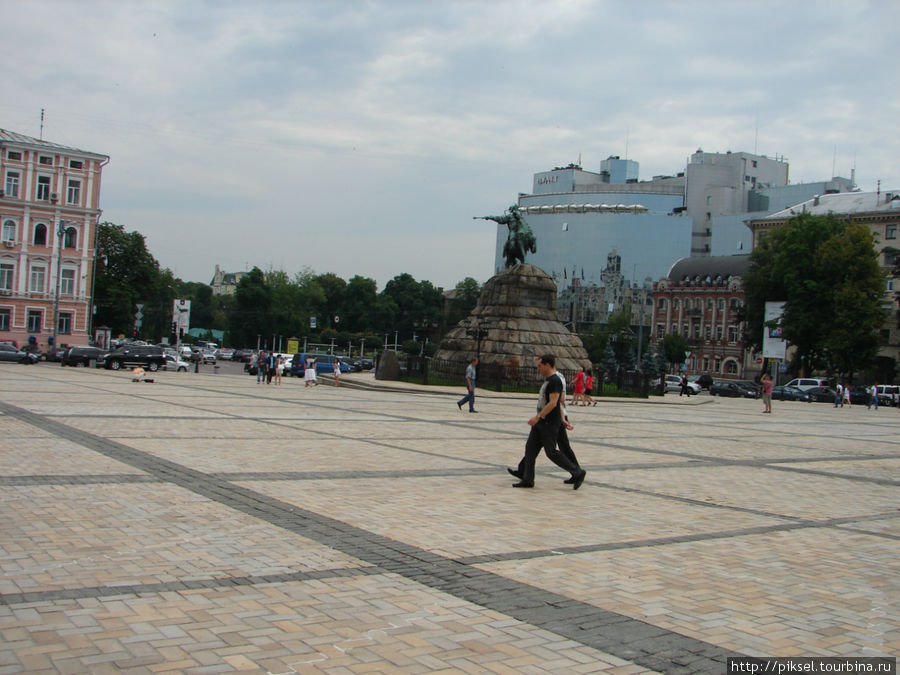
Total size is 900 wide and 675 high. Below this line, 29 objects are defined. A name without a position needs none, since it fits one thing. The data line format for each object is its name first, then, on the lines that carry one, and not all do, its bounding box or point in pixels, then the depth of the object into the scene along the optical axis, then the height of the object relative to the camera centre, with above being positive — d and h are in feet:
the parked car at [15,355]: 156.46 -4.68
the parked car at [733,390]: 199.44 -3.62
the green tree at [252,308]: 361.10 +14.83
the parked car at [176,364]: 162.56 -4.73
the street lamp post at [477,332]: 118.73 +3.55
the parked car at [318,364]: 172.42 -3.26
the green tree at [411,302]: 400.88 +24.65
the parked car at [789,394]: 188.96 -3.54
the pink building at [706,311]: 322.34 +23.36
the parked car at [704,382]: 236.02 -2.57
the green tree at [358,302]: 414.99 +23.23
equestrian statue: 131.03 +18.16
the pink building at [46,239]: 205.67 +22.09
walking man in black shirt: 33.73 -2.72
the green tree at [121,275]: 255.09 +18.37
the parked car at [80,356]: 155.33 -4.02
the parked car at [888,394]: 189.78 -2.34
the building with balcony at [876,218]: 248.93 +50.98
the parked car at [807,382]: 197.47 -0.82
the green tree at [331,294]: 431.02 +27.81
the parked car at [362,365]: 217.15 -3.63
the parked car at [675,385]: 195.11 -3.14
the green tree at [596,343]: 329.83 +8.54
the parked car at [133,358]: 148.05 -3.58
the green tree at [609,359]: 197.06 +1.62
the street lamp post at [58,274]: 196.99 +13.38
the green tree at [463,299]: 396.78 +26.31
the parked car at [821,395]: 187.73 -3.21
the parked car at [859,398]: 193.06 -3.43
